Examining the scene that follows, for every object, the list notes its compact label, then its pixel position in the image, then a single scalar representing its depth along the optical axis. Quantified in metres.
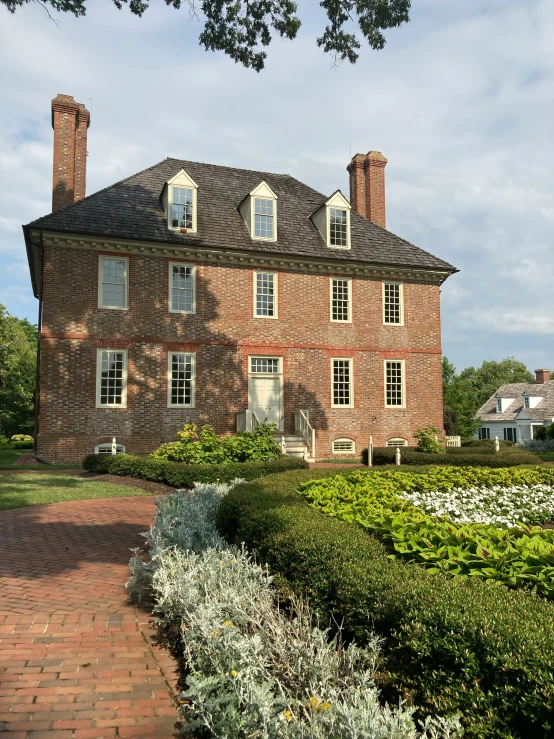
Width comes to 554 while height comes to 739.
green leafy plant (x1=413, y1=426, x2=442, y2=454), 20.25
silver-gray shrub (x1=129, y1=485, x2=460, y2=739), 2.71
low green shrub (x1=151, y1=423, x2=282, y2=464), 15.51
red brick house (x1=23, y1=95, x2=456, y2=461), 19.89
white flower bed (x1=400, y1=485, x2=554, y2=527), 8.23
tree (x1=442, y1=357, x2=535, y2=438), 82.56
